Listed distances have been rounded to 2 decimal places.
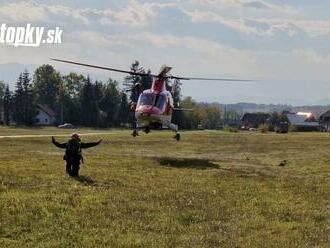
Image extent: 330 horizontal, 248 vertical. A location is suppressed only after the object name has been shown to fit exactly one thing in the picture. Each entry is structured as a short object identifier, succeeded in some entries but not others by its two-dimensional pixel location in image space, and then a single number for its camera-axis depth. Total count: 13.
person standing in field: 21.11
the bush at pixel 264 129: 99.12
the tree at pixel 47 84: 169.50
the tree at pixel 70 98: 141.25
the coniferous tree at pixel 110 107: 140.75
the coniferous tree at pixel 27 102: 133.12
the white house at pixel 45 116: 158.00
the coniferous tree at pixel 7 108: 140.00
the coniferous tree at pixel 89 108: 135.62
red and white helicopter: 36.84
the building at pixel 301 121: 186.94
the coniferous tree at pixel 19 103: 134.40
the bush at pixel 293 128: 119.66
